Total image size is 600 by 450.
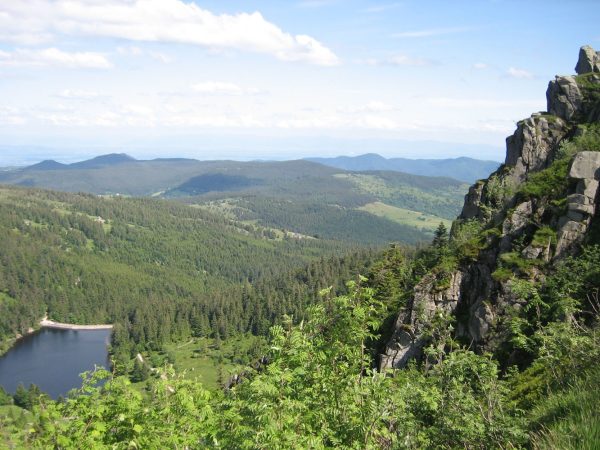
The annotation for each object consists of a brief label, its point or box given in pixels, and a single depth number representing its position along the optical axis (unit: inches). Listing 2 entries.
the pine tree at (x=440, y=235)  3442.4
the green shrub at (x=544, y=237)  1555.1
